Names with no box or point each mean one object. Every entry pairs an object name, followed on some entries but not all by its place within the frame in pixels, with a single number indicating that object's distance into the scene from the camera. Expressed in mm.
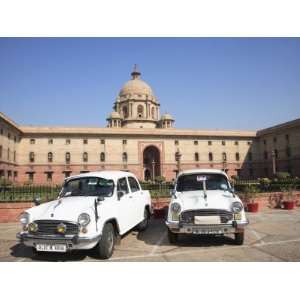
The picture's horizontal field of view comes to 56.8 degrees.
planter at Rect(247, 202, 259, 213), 12266
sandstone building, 41219
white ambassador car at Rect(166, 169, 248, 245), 6172
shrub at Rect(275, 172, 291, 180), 29666
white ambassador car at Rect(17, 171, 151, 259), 5348
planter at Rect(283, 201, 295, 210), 12945
